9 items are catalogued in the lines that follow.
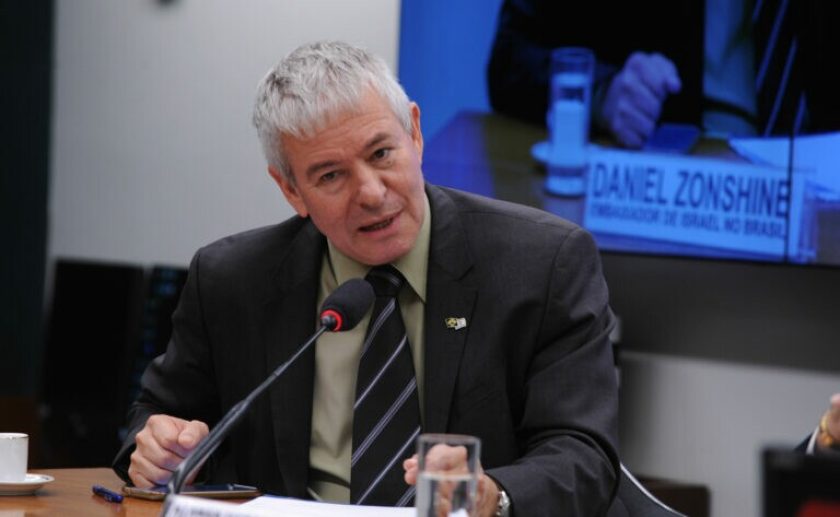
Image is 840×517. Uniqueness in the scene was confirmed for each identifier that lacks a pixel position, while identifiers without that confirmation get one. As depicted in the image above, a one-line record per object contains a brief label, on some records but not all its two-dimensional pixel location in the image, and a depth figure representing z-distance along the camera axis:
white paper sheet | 4.66
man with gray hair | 4.87
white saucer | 4.83
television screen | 5.57
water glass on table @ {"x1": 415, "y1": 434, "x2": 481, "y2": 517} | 4.50
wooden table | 4.77
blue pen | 4.83
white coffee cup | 4.84
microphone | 4.58
